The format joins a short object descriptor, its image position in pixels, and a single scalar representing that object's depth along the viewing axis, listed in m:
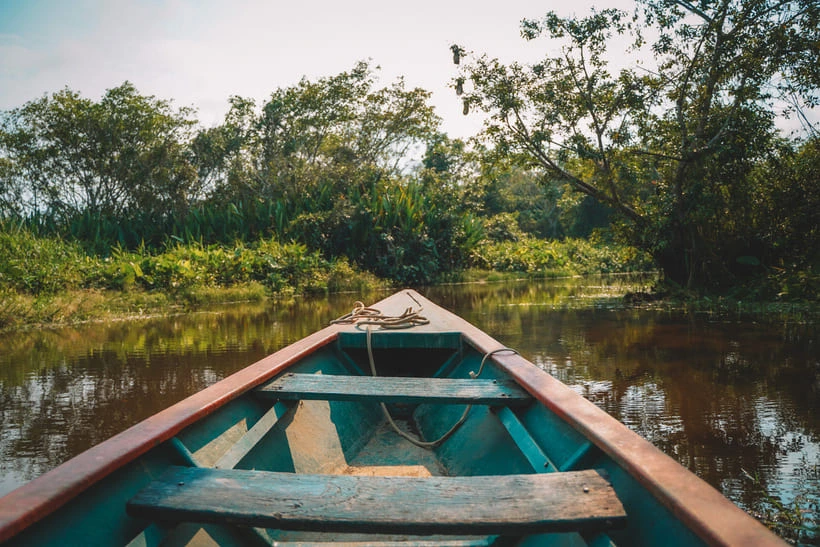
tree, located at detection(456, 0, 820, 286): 8.07
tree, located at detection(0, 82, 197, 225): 17.75
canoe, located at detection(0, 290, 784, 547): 1.18
